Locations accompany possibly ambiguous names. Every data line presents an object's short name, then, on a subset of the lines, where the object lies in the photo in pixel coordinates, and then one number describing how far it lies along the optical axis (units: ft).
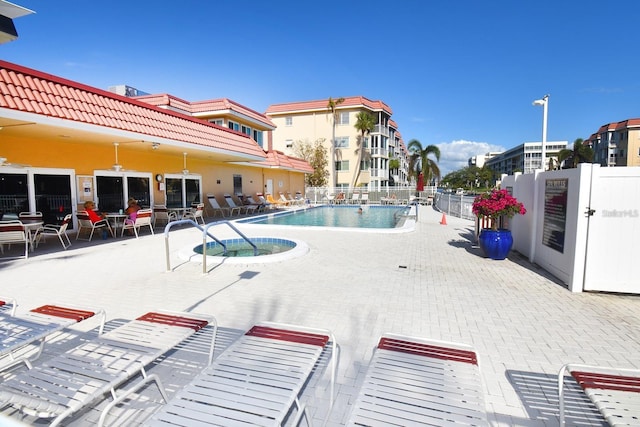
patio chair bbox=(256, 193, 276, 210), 69.56
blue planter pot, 23.92
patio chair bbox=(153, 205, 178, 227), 41.98
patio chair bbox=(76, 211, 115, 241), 31.63
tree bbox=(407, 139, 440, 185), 115.65
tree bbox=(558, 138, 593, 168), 148.35
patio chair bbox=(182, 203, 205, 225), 42.39
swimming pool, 50.88
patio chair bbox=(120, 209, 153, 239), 33.96
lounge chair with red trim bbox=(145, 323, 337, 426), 6.08
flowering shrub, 23.50
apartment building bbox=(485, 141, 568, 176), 316.19
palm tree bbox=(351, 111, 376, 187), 115.03
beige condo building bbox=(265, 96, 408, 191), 120.98
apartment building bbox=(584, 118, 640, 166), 176.45
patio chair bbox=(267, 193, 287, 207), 74.11
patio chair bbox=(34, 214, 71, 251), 28.43
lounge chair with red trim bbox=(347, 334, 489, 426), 6.00
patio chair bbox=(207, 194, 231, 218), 55.31
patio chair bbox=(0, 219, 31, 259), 24.43
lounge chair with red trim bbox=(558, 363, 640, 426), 6.19
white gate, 16.56
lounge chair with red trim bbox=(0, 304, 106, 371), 8.84
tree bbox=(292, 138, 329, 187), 116.37
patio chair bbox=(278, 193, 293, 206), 77.15
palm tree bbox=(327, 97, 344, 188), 117.68
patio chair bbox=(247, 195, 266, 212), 63.33
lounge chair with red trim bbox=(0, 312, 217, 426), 6.61
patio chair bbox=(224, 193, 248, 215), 58.55
